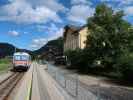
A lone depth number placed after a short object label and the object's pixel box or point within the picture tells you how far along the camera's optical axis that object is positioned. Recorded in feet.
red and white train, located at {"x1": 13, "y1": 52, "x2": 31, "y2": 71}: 66.37
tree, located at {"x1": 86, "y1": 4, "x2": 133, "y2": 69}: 54.33
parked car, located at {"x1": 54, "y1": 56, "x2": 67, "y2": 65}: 103.44
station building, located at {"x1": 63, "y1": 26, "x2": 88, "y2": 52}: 96.62
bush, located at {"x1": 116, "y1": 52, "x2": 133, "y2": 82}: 37.22
